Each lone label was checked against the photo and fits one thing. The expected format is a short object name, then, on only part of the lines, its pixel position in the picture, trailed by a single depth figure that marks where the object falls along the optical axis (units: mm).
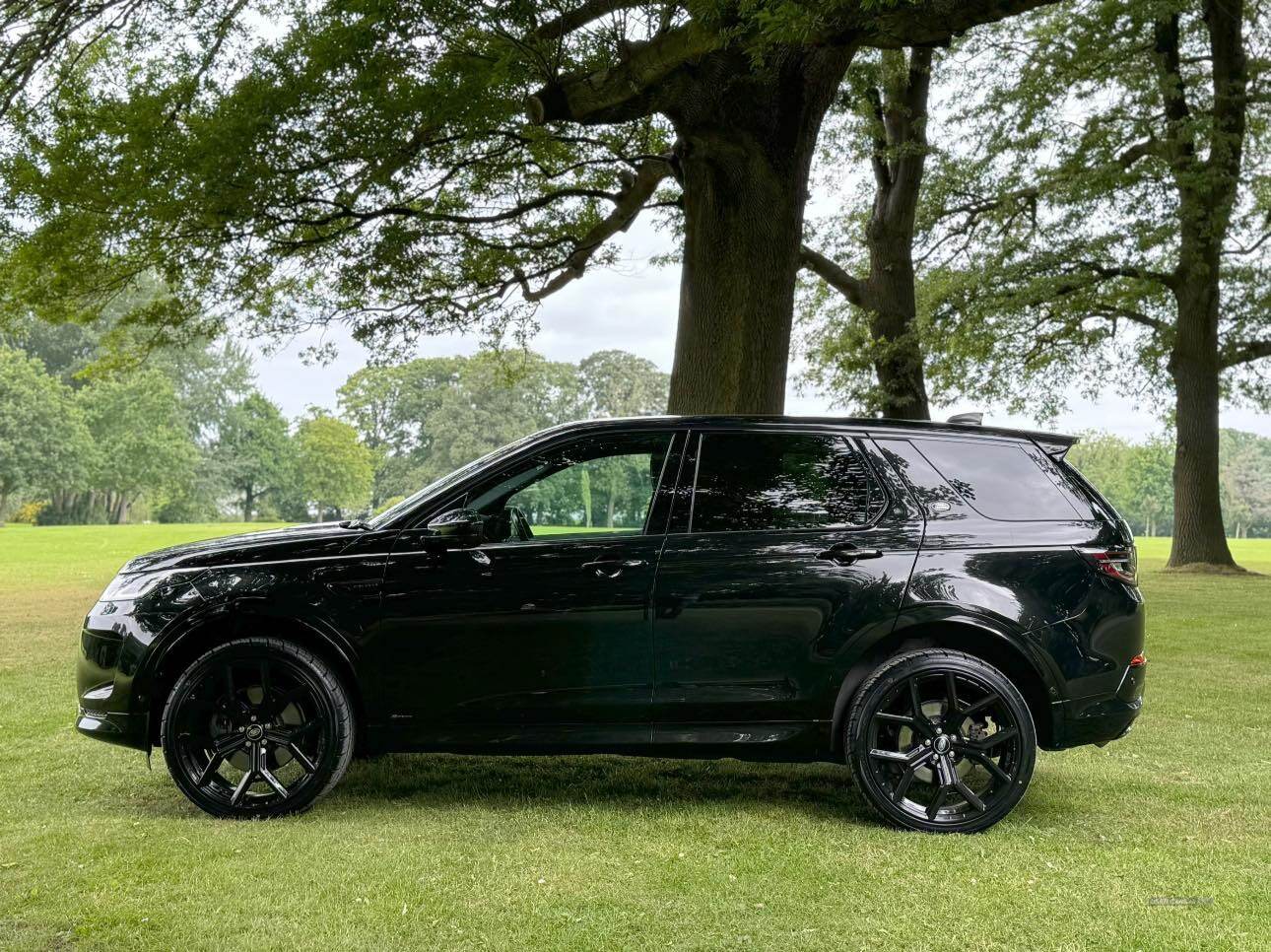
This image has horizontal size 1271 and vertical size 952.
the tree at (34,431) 52125
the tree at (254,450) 71562
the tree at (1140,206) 21328
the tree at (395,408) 64938
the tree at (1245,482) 93750
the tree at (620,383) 53069
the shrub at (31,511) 62156
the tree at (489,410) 54906
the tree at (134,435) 57844
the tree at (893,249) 19375
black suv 4855
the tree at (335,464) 65312
